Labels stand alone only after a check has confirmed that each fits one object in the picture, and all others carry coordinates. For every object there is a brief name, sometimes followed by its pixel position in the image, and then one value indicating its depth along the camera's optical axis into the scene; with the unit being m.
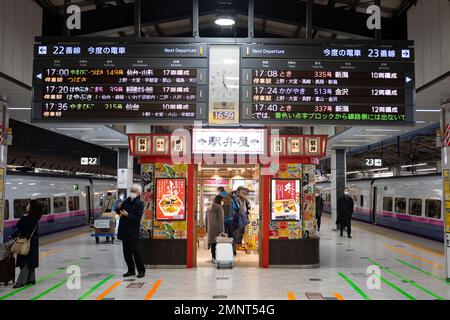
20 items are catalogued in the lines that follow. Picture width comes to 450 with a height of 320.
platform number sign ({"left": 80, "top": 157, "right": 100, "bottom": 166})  18.59
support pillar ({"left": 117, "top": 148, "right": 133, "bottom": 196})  16.91
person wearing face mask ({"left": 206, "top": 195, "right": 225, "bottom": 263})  9.60
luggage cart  13.48
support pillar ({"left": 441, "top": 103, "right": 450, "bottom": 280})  8.14
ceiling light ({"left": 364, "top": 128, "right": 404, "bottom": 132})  12.70
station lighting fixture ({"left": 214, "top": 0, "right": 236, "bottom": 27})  6.55
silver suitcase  8.99
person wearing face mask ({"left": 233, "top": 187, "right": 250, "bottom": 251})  10.20
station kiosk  9.11
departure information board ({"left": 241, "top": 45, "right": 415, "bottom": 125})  6.20
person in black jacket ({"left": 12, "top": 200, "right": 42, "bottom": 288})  7.35
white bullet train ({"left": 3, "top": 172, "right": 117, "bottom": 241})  13.08
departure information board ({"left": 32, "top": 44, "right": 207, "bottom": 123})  6.18
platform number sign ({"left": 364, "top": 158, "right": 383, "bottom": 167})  18.66
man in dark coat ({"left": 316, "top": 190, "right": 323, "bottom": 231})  16.80
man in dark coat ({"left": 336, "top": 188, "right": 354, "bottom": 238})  15.02
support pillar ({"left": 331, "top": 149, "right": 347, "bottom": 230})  19.17
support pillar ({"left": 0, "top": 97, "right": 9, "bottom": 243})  8.88
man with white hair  7.81
